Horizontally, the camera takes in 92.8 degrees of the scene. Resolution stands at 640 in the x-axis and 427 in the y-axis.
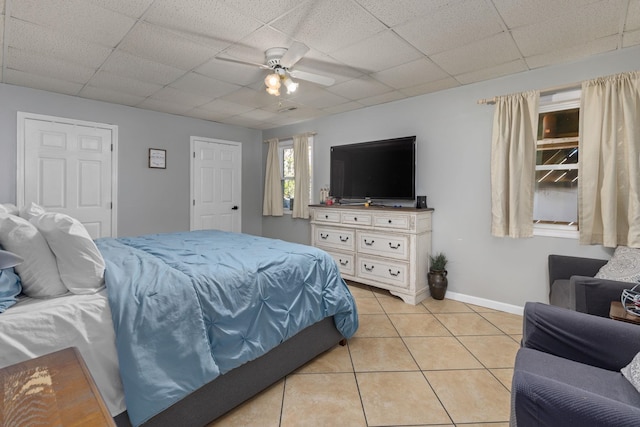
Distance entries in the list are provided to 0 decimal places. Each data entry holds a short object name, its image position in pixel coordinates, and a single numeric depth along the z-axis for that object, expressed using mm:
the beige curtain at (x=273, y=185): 5457
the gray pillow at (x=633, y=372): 1169
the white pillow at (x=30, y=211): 1806
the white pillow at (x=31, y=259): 1331
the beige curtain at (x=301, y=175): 4992
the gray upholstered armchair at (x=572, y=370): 913
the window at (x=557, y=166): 2902
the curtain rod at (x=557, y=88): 2761
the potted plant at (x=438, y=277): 3547
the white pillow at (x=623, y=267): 2062
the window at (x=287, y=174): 5438
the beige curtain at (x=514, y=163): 2984
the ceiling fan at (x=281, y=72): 2408
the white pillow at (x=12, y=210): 1966
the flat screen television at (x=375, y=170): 3766
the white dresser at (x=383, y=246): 3469
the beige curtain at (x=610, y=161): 2471
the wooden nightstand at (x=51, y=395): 615
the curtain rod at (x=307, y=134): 4877
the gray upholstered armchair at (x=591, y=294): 1817
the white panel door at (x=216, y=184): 4945
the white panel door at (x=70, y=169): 3543
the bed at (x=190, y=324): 1259
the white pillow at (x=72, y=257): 1394
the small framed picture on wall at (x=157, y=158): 4457
